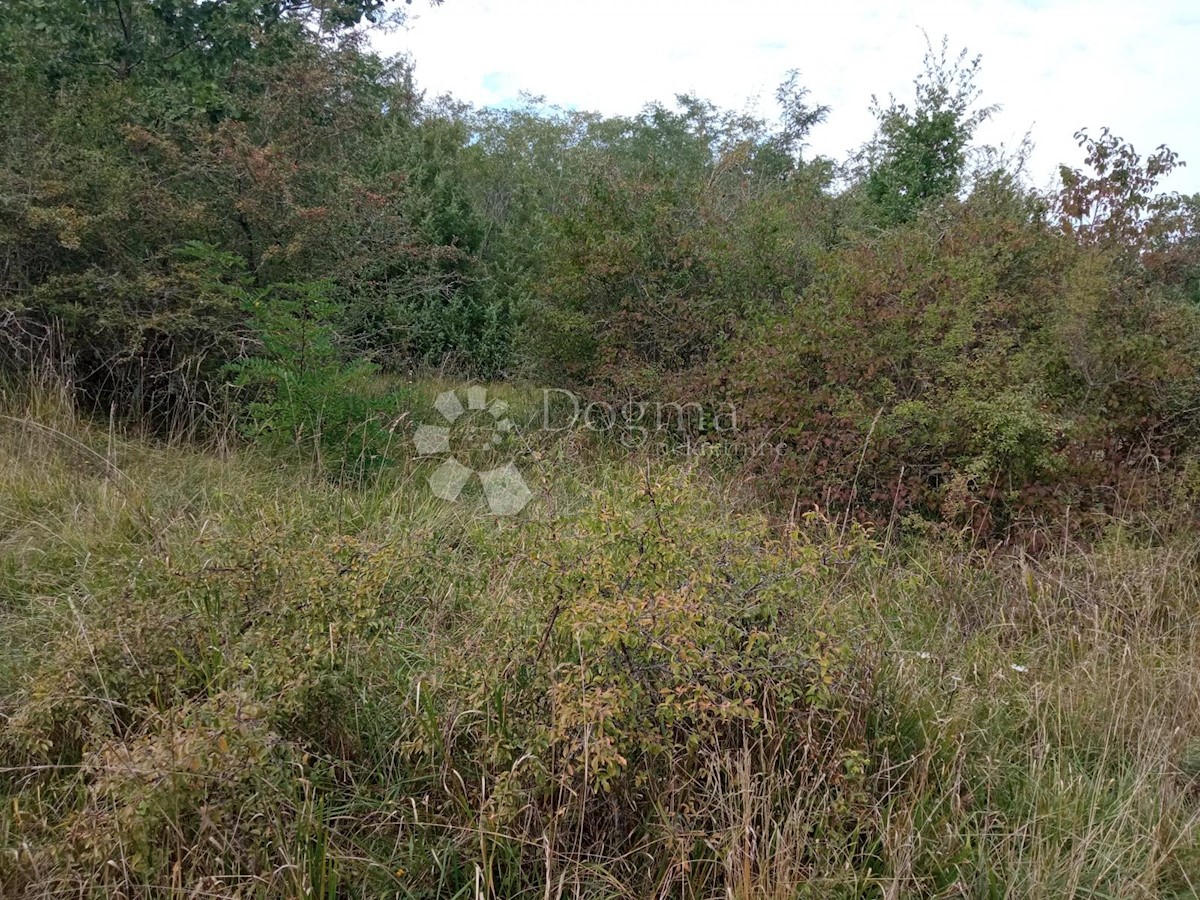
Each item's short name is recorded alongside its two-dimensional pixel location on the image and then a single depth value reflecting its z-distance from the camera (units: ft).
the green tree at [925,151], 29.04
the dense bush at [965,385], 14.56
